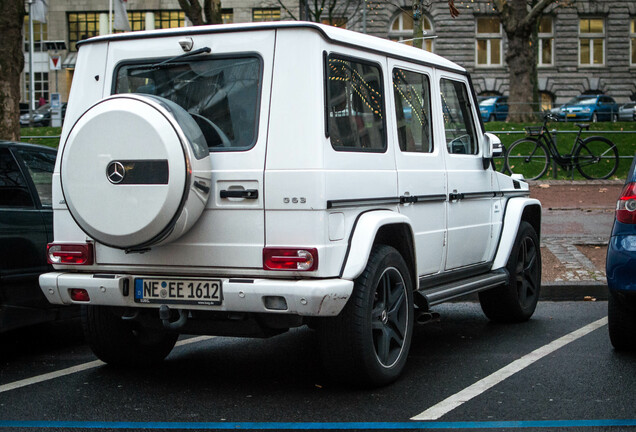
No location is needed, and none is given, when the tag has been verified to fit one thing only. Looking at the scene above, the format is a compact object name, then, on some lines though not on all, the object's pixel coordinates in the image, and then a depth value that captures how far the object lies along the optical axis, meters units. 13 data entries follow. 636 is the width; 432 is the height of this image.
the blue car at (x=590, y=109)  40.47
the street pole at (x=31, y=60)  47.38
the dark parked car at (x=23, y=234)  6.57
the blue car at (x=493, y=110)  44.41
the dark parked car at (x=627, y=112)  41.45
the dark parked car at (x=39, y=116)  42.86
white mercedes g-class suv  5.23
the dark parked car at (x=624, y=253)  6.12
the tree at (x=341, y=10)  44.59
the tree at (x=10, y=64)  13.40
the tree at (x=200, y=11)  23.86
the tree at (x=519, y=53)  29.61
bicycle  18.64
